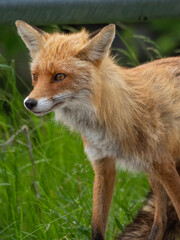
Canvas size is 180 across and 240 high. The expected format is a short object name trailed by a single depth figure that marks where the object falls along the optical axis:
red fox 5.92
